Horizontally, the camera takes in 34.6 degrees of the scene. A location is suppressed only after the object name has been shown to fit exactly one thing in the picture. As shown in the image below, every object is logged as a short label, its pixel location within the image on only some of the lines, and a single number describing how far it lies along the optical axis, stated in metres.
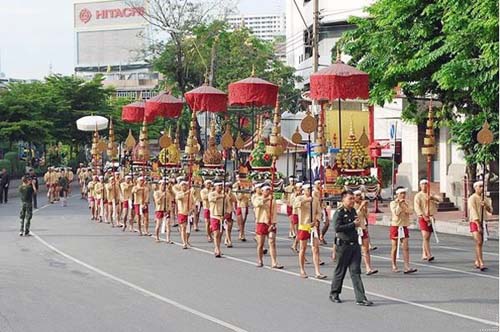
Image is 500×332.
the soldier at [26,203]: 21.50
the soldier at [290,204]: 19.94
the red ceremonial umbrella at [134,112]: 26.78
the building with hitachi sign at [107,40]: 118.38
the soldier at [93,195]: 26.31
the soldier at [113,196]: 24.17
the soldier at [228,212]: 18.23
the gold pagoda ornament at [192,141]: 23.52
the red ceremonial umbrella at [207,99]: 21.98
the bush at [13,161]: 45.57
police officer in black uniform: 11.60
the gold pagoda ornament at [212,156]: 27.42
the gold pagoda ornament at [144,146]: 26.56
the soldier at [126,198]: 22.80
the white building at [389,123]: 28.45
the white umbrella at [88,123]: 37.13
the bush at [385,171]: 34.54
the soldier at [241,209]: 20.30
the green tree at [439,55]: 17.66
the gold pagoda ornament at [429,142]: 19.56
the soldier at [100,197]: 25.52
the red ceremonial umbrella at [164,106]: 24.27
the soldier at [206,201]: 19.31
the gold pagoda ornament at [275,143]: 18.92
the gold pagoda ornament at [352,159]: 24.25
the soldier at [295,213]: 16.77
